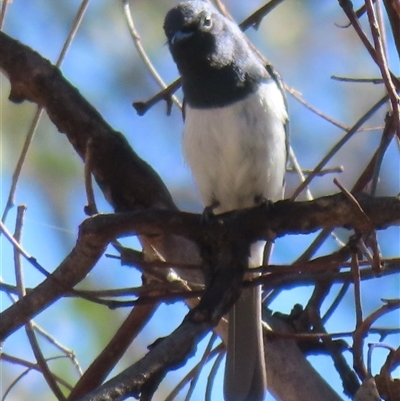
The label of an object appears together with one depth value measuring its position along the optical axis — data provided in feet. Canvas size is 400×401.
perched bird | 18.61
